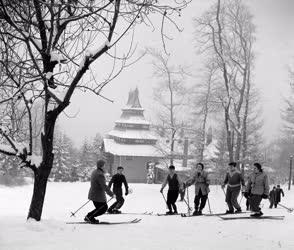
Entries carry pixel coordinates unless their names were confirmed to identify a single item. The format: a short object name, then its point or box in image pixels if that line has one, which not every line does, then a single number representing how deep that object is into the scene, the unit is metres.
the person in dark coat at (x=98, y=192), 9.03
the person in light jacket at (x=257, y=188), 10.75
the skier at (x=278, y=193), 18.83
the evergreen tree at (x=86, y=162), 63.22
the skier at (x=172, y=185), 12.03
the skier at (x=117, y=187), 12.48
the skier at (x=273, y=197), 18.56
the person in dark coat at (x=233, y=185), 11.90
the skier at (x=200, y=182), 11.87
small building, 55.25
